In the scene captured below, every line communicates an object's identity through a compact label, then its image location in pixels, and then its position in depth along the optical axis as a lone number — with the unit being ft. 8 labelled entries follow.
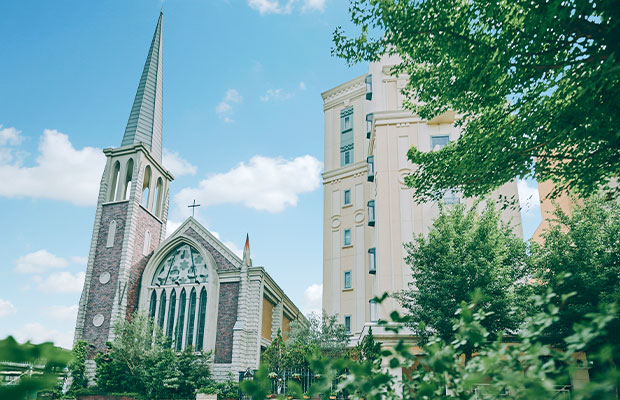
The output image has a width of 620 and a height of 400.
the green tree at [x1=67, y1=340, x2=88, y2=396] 86.43
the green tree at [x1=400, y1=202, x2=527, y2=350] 56.27
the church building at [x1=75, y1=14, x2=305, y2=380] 93.20
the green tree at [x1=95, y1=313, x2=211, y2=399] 80.43
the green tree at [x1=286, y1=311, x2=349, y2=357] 88.43
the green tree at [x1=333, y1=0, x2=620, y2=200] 24.80
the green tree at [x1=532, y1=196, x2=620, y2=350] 54.80
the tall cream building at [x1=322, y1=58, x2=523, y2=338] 81.20
